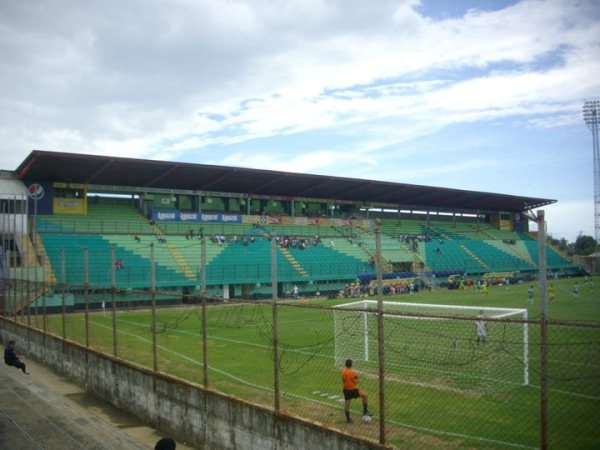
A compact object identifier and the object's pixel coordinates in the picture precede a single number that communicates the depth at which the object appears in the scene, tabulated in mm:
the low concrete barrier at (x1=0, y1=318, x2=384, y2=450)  7744
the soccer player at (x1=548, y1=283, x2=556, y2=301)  31806
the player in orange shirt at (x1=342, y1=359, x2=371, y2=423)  9595
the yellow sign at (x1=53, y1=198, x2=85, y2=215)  41906
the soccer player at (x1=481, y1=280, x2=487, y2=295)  37300
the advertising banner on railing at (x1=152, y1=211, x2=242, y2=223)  46009
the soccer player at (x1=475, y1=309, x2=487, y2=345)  12822
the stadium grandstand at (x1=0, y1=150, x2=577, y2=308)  37156
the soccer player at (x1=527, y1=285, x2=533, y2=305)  31922
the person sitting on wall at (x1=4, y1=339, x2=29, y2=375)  15203
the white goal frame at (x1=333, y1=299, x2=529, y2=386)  11444
